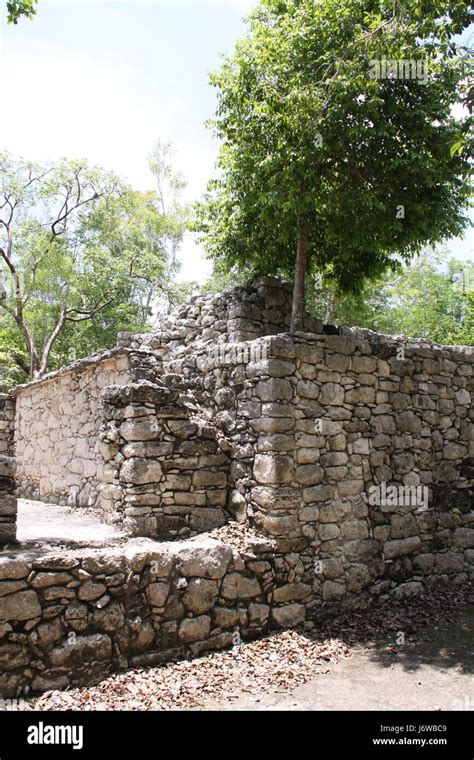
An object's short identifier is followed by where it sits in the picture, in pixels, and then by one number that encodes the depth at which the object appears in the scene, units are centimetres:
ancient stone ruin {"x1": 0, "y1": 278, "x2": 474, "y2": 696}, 475
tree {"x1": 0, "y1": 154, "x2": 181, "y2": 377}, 1936
